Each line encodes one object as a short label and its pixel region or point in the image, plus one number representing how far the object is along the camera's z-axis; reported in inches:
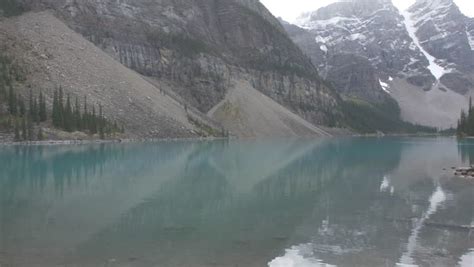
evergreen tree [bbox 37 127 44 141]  4202.8
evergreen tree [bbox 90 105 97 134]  4712.1
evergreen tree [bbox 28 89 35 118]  4389.8
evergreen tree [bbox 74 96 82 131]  4621.1
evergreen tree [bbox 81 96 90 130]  4675.2
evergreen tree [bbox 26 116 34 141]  4141.2
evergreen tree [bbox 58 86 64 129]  4525.1
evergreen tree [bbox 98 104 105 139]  4704.7
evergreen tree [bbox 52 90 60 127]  4493.1
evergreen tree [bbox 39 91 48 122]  4456.2
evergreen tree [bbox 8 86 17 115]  4357.8
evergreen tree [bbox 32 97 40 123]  4404.5
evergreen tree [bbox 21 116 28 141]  4097.0
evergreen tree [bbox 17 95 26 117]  4340.1
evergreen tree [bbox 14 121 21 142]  4055.1
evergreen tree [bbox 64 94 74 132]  4549.7
